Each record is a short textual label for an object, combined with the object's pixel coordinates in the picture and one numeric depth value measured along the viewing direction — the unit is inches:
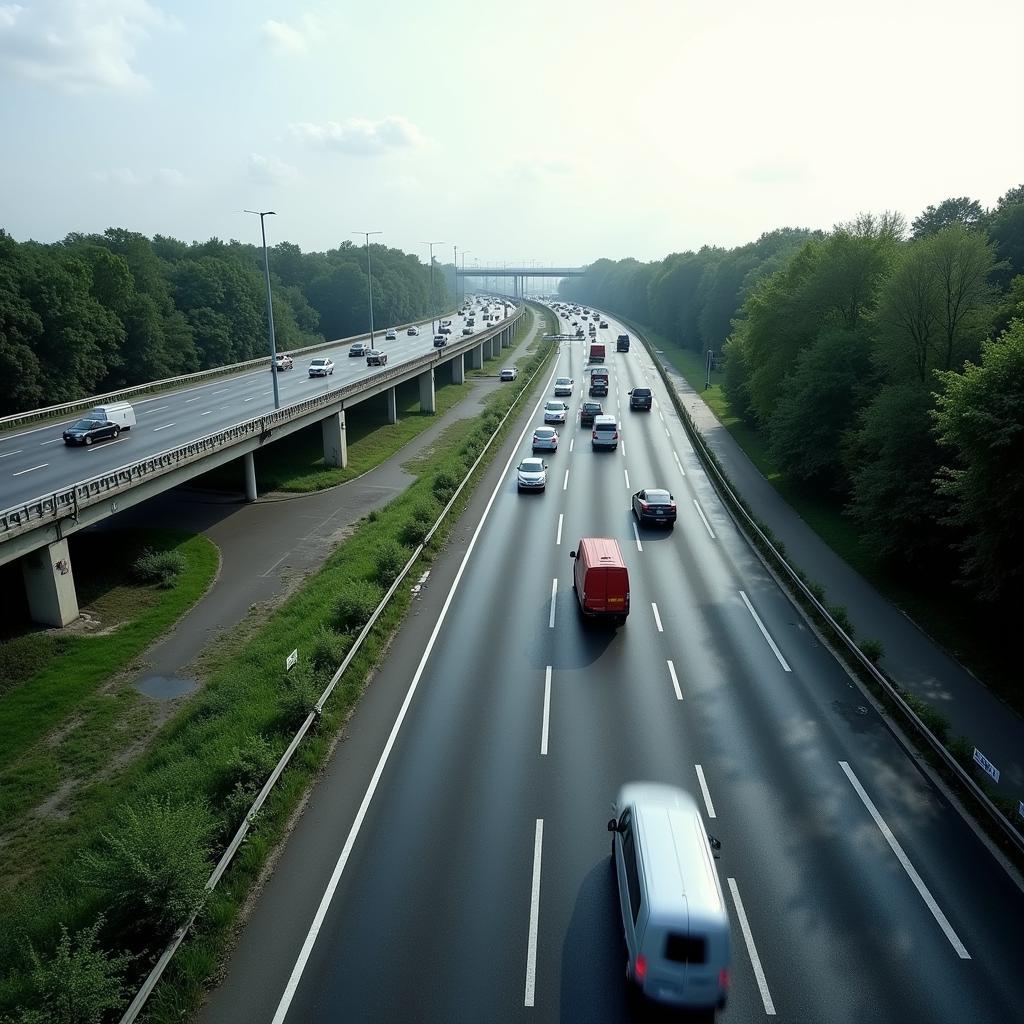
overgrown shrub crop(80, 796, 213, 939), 486.9
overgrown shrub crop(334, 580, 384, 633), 991.0
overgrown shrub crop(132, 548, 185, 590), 1350.9
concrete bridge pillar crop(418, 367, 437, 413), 2972.4
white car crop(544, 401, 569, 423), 2444.6
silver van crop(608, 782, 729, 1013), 421.4
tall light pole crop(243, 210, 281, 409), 1656.0
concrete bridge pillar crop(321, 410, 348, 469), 2122.3
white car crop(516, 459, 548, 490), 1685.5
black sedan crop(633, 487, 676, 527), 1459.2
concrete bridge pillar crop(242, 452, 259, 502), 1822.1
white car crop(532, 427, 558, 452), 2092.8
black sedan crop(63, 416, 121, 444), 1569.9
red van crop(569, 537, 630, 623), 979.9
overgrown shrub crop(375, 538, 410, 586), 1138.7
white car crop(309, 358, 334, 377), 2664.9
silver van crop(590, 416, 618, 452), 2140.7
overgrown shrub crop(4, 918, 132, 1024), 402.3
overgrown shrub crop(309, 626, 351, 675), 869.8
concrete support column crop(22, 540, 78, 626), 1133.1
